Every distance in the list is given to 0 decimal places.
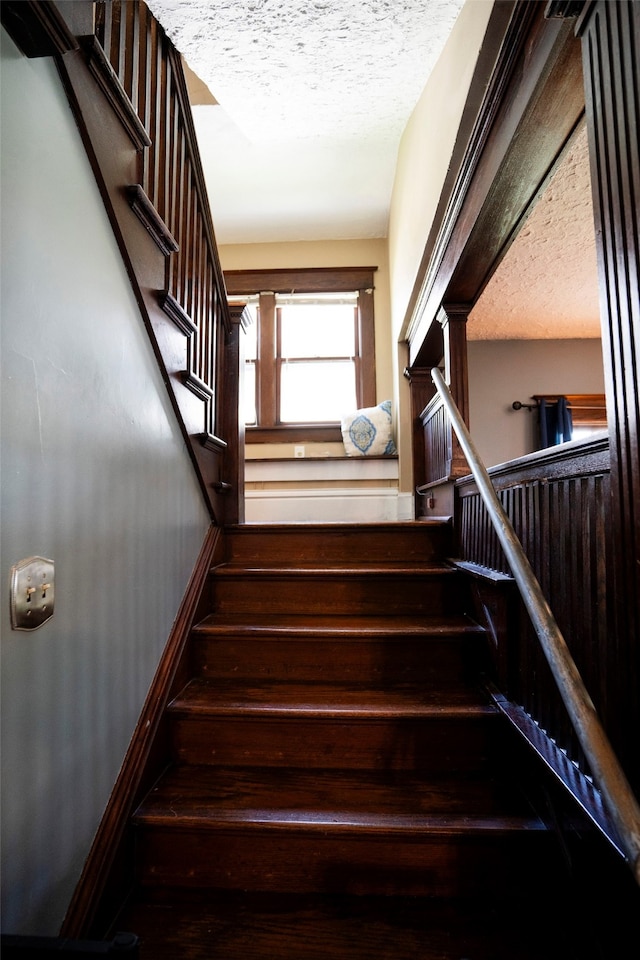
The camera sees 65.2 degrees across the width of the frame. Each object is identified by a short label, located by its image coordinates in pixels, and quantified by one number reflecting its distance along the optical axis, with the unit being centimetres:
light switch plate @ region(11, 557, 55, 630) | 85
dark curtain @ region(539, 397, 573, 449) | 430
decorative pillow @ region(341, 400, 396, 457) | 399
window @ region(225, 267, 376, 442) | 445
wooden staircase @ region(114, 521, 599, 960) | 111
